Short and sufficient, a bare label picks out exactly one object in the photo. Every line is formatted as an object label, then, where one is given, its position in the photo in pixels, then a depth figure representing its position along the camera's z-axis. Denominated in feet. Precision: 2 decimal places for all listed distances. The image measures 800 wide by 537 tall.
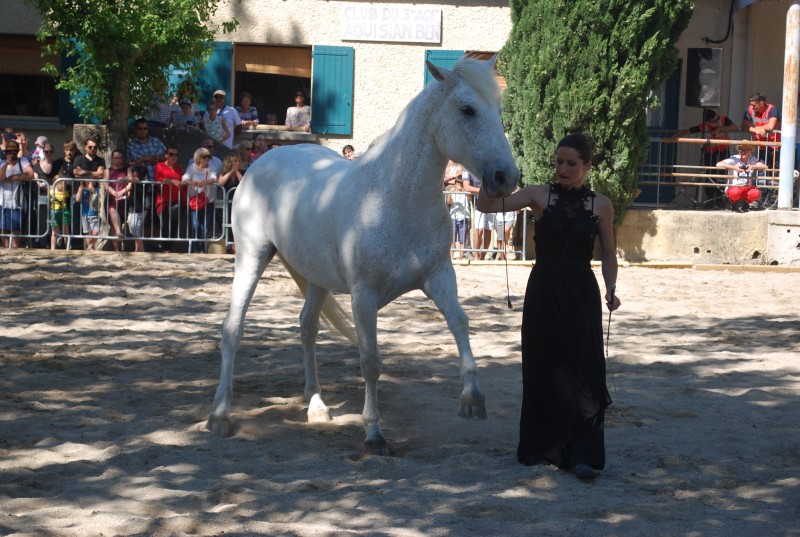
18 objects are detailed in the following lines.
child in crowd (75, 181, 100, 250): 47.21
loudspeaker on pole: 55.06
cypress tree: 49.98
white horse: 18.28
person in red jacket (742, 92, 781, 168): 55.06
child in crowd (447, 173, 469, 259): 48.14
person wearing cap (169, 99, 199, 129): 53.36
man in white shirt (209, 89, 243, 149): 54.39
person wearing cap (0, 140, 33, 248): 47.24
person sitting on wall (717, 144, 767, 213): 52.34
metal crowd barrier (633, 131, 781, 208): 53.06
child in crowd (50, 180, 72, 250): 47.06
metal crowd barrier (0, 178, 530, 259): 47.14
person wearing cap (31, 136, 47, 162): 50.19
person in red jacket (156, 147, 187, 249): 47.24
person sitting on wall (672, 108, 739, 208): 55.43
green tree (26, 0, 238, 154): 46.83
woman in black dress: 18.02
